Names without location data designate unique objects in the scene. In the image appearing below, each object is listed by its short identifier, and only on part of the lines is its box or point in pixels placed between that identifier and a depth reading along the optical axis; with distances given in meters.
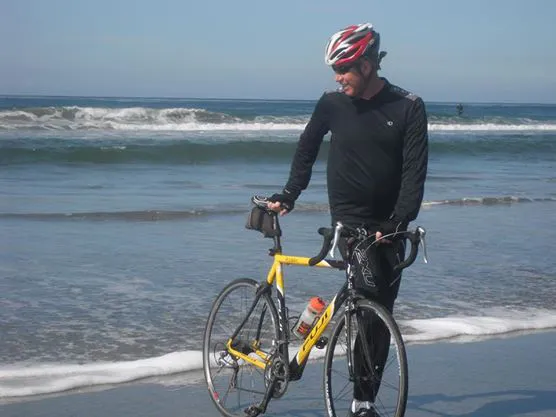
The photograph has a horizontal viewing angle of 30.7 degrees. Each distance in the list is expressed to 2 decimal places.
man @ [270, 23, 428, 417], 4.14
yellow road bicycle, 4.09
